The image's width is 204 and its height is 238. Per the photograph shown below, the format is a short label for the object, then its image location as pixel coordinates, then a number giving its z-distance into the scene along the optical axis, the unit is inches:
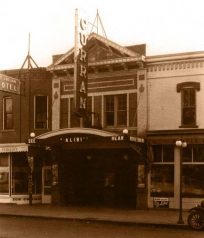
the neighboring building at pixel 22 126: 1085.8
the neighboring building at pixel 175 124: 917.8
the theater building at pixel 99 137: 959.0
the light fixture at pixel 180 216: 722.8
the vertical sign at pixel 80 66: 909.2
